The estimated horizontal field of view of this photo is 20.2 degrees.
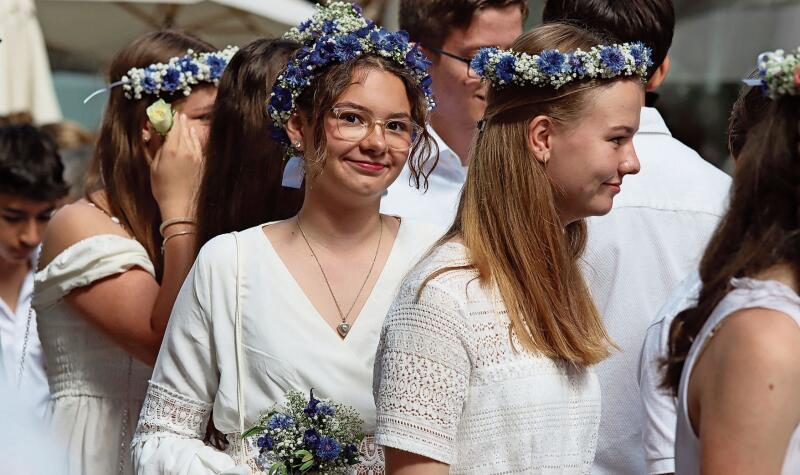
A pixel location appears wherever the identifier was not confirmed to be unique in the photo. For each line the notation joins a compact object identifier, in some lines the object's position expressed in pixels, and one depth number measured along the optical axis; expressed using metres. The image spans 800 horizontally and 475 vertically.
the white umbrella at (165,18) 15.39
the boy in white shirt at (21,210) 10.02
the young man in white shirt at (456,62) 8.07
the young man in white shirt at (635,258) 6.29
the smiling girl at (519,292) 4.65
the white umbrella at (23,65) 15.65
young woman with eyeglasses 5.52
